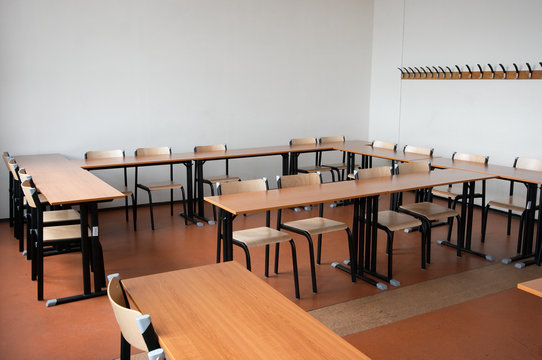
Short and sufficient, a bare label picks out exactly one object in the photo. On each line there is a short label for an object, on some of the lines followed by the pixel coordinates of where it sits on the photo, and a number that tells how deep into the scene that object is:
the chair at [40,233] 3.39
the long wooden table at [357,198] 3.26
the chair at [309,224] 3.63
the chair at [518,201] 4.48
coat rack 5.51
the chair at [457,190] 4.87
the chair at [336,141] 6.53
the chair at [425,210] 4.14
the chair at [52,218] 3.89
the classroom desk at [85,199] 3.36
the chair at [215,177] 5.75
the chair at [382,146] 6.07
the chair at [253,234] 3.39
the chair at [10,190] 5.23
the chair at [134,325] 1.50
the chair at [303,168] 6.12
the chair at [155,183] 5.38
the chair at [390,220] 3.79
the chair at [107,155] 5.31
